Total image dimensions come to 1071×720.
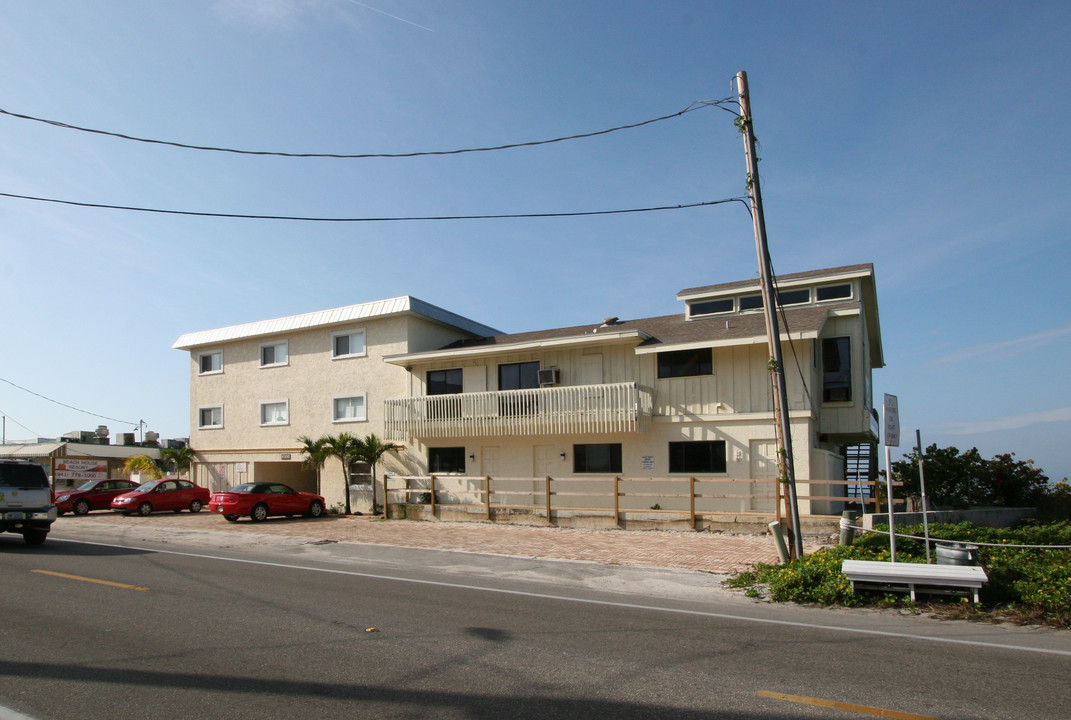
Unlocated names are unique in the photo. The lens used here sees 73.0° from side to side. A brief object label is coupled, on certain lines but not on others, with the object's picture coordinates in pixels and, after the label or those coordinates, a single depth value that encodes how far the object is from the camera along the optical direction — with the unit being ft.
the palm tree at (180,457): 102.89
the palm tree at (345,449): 81.76
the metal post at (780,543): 38.65
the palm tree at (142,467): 107.24
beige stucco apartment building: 67.46
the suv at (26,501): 47.91
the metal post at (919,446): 33.51
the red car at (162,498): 87.25
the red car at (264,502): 75.15
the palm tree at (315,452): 83.25
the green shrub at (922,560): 28.12
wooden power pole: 39.47
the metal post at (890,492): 33.15
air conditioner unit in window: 75.82
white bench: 28.91
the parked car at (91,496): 88.28
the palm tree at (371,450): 82.07
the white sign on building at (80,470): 105.70
